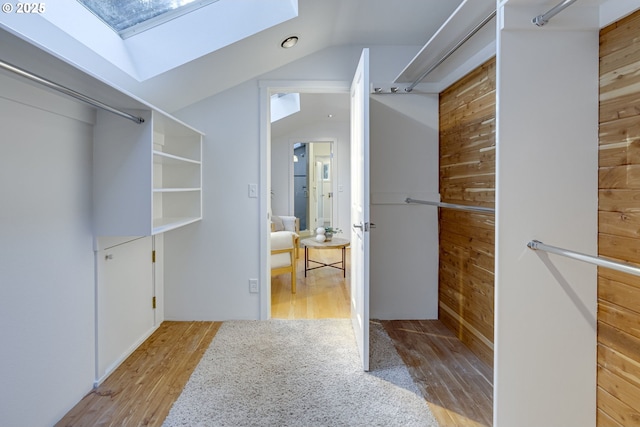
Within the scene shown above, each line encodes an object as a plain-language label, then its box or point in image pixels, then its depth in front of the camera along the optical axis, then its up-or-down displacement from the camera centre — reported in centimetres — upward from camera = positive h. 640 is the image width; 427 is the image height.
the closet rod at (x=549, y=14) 124 +66
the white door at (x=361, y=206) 218 -3
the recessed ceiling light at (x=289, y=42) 266 +116
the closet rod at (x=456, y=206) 204 -3
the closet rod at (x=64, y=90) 114 +43
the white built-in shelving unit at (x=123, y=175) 202 +15
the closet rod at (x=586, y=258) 105 -18
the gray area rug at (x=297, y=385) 179 -102
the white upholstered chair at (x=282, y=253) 375 -52
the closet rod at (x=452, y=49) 179 +87
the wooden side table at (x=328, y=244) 430 -49
